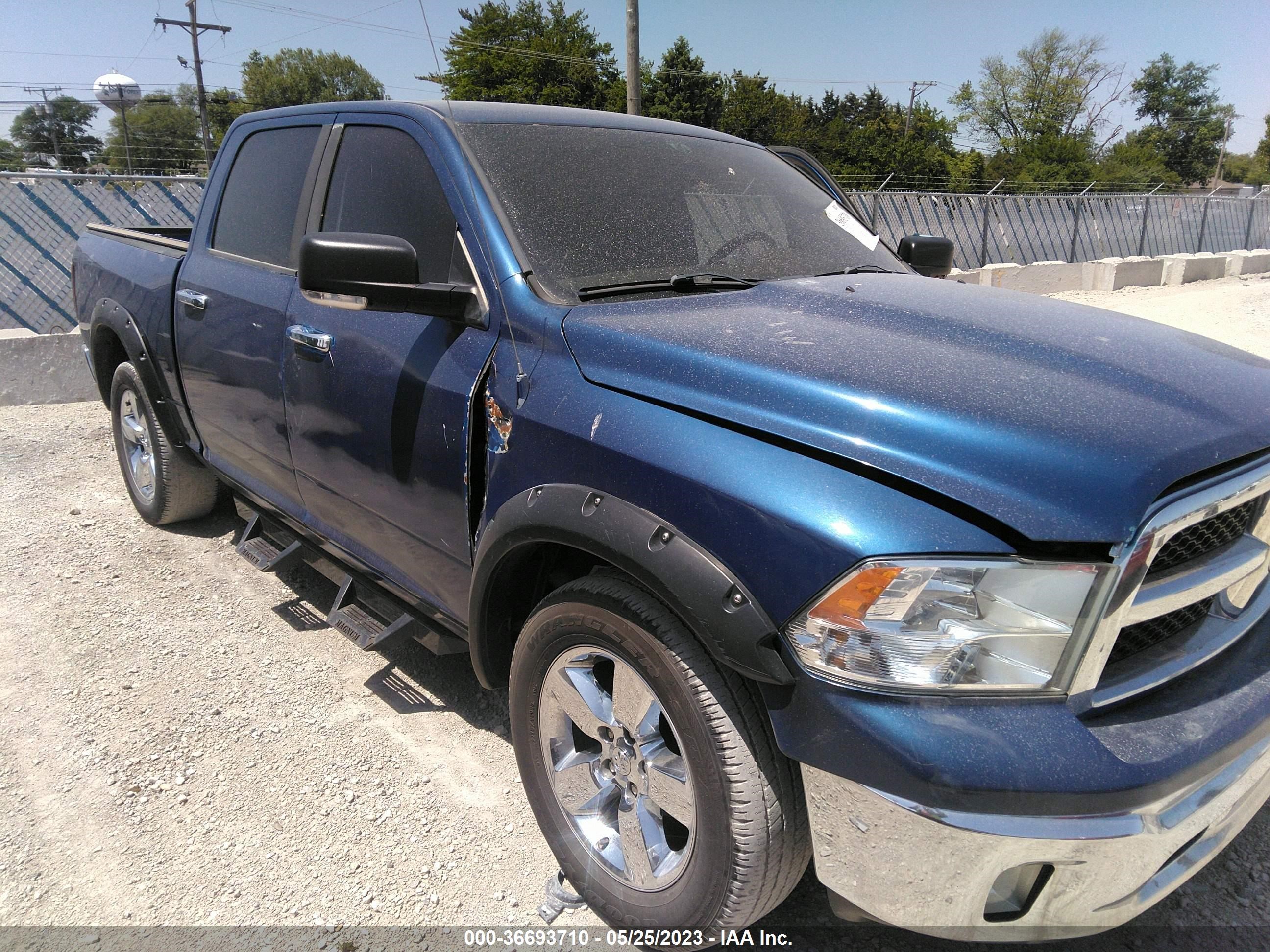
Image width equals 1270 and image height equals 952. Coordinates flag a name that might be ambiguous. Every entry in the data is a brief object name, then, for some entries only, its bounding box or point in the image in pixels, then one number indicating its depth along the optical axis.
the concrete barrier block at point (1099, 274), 18.09
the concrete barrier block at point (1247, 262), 20.86
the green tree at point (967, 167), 62.81
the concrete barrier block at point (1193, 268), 19.23
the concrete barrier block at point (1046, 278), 16.84
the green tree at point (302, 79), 95.38
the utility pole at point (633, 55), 17.22
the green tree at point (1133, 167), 59.66
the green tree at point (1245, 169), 90.12
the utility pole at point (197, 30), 42.34
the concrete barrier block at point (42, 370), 7.29
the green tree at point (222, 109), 75.25
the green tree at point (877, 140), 63.94
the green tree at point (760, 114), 64.44
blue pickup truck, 1.48
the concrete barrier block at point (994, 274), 15.84
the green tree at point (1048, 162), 56.84
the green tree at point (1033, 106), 66.25
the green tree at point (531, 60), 60.19
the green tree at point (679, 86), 57.50
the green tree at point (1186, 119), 81.00
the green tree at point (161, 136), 84.00
